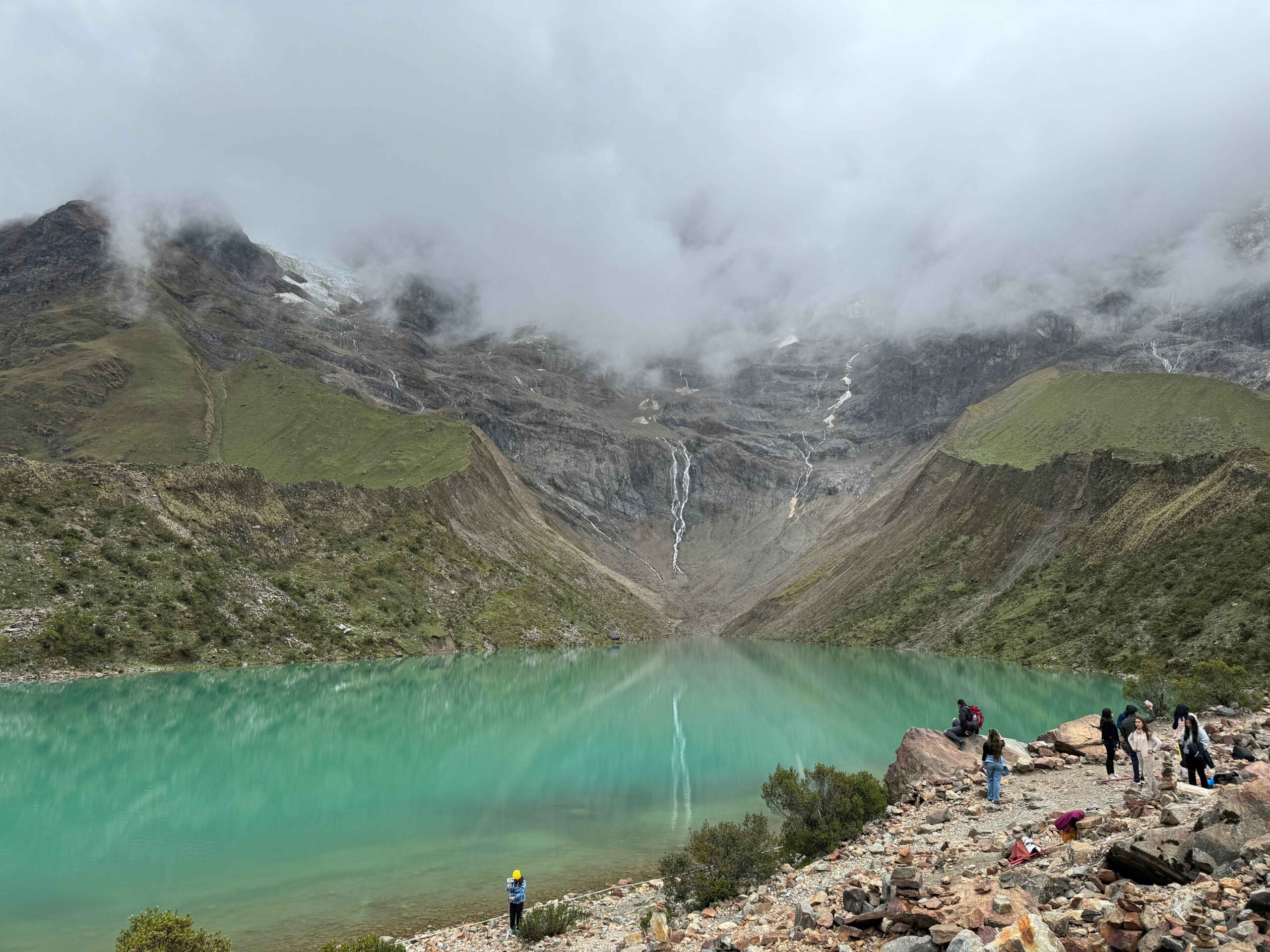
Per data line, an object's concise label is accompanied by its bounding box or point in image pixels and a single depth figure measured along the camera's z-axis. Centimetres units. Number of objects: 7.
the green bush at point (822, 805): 1795
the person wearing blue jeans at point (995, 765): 1791
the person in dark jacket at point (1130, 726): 1831
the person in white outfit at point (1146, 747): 1647
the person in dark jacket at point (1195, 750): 1644
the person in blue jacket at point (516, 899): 1520
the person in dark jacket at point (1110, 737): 1945
